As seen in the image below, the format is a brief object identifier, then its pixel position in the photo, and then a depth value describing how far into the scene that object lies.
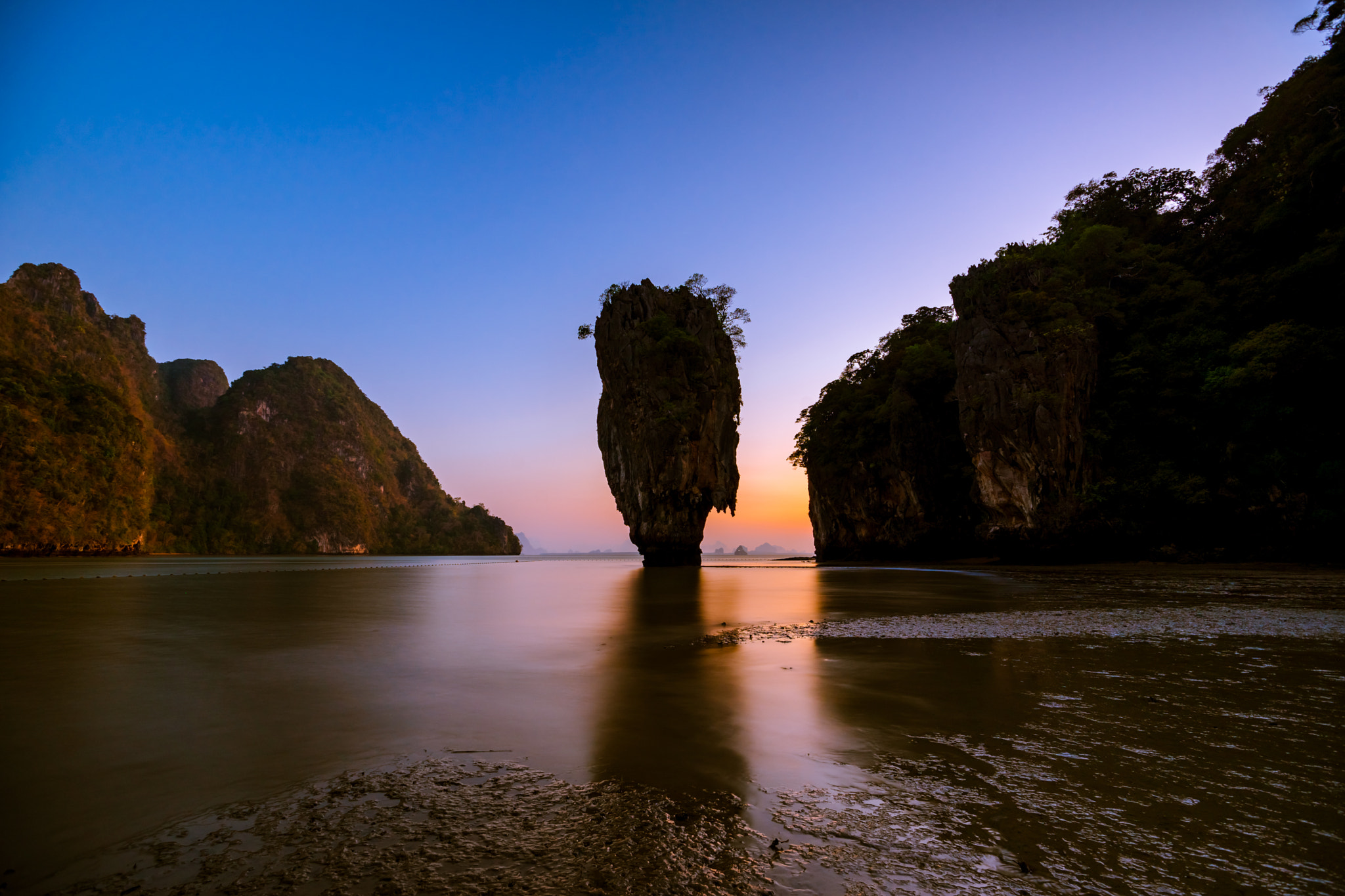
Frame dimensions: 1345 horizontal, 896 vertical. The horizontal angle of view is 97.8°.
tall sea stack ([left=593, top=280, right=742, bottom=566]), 37.34
